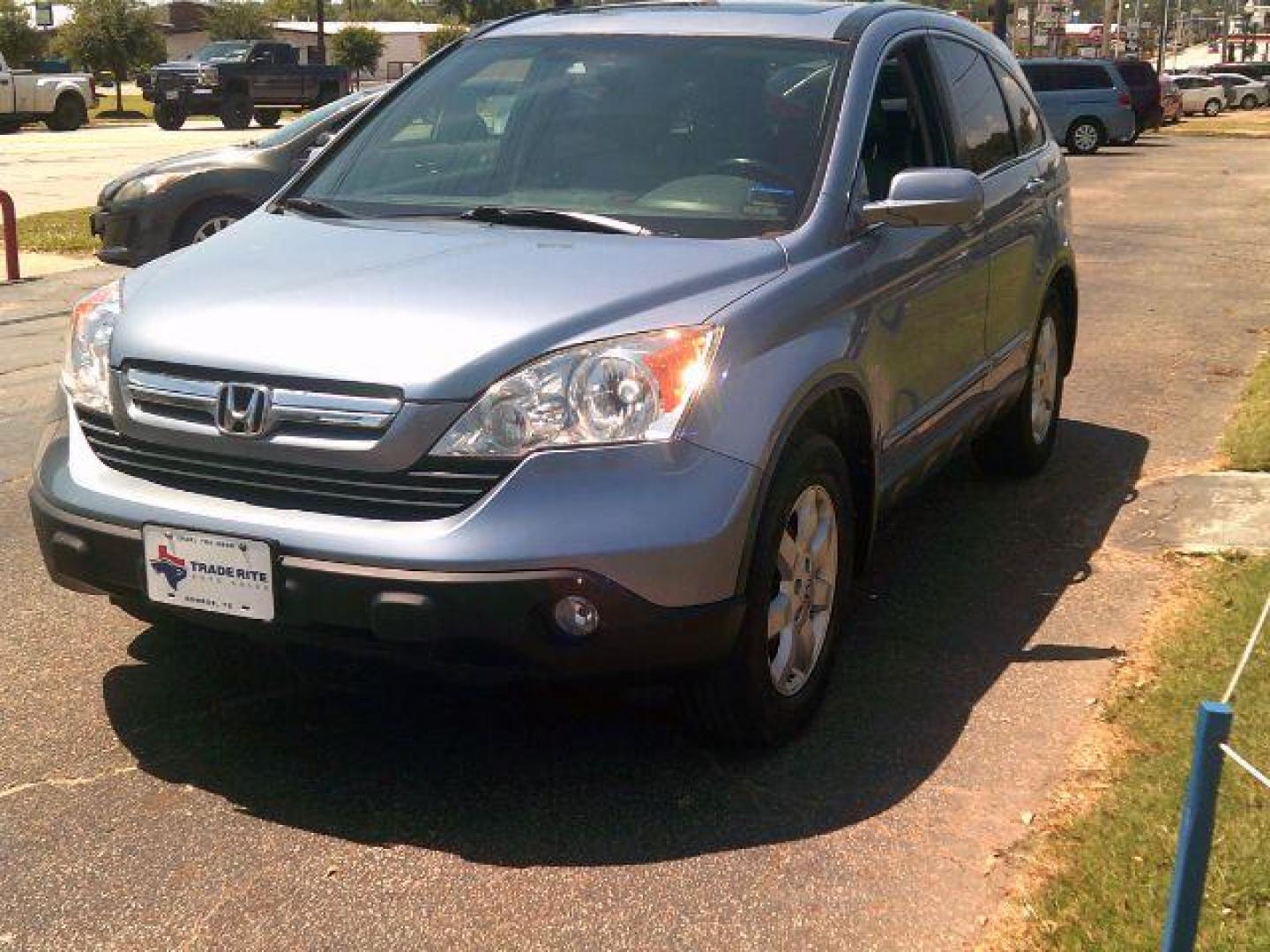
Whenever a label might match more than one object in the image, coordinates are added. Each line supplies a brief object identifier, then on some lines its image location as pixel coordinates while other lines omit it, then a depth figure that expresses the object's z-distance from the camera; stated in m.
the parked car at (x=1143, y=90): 33.97
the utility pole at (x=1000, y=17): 32.66
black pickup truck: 35.47
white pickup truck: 34.31
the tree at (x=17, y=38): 57.47
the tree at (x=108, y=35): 53.41
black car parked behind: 10.95
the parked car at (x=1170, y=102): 46.81
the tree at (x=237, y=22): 78.00
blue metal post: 1.98
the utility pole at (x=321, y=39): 47.45
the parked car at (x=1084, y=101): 31.62
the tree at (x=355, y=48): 68.38
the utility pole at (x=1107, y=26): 73.12
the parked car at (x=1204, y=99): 59.03
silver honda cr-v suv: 3.26
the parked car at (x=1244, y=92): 63.28
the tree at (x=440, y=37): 68.82
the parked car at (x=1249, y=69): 70.38
